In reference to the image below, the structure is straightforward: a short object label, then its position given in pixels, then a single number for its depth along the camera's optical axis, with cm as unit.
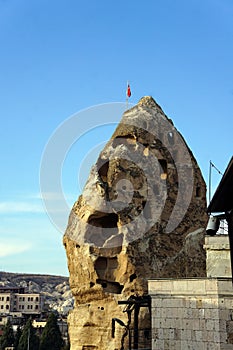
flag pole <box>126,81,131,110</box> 3068
